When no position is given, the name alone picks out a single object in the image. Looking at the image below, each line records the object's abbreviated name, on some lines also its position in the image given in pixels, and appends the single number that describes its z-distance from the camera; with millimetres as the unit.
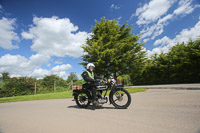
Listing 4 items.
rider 4478
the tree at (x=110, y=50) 15164
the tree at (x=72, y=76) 28725
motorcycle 4305
